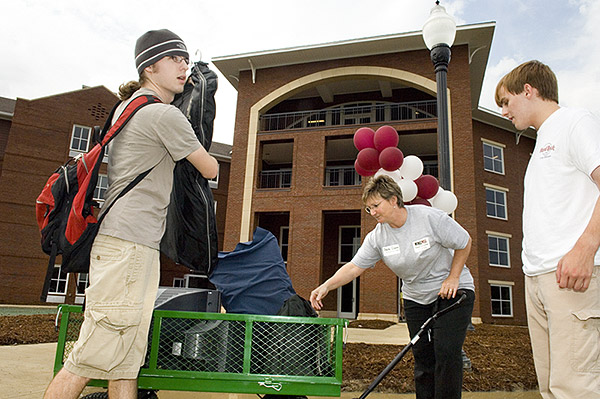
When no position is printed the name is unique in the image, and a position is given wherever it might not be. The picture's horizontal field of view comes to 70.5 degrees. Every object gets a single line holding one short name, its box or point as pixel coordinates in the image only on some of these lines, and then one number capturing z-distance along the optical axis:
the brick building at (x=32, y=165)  23.20
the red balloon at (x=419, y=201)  5.90
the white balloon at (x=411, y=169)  6.35
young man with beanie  1.75
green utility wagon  2.11
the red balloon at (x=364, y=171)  6.76
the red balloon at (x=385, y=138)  6.41
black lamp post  5.61
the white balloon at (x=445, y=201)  6.00
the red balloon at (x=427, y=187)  6.22
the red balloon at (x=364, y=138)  6.75
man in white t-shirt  1.71
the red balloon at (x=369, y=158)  6.51
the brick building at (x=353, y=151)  19.19
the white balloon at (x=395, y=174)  6.28
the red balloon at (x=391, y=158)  6.17
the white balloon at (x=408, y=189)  5.77
